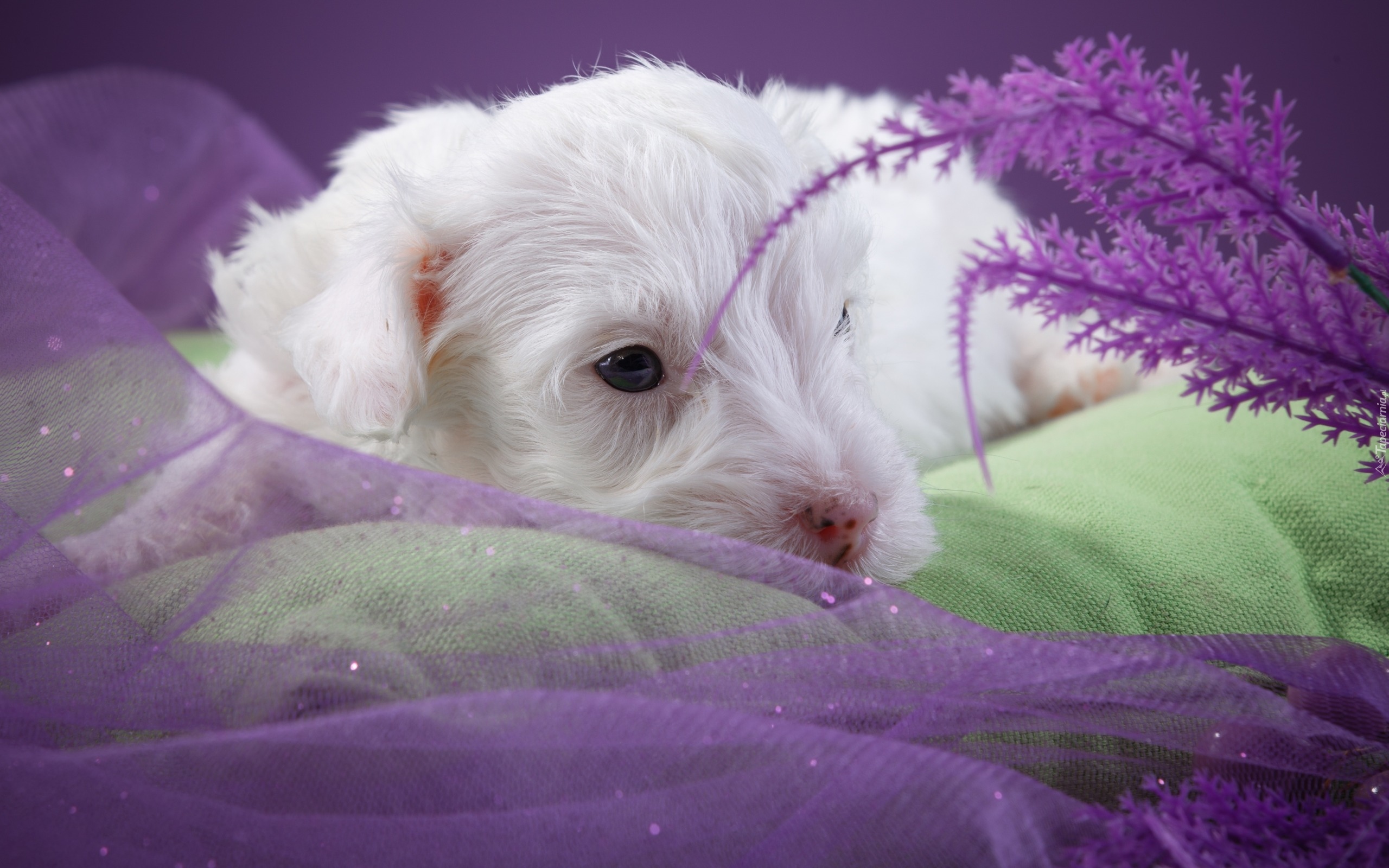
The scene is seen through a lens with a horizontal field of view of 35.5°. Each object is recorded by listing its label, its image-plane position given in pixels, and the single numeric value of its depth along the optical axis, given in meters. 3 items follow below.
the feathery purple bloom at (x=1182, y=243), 0.28
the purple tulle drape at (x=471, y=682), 0.31
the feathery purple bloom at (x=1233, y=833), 0.29
